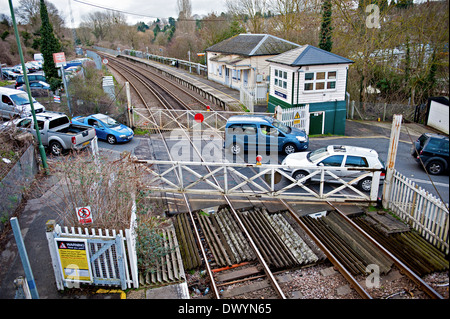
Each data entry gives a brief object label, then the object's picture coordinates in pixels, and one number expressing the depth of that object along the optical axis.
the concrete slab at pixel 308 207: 10.64
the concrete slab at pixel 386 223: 9.22
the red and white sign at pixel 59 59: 20.38
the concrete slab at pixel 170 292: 7.19
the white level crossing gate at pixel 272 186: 10.98
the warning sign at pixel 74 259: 6.98
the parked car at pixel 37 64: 46.60
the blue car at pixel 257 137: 15.66
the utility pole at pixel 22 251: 5.23
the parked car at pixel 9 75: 39.92
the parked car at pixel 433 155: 12.19
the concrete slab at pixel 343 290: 7.32
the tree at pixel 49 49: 27.30
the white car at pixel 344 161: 12.01
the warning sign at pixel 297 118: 18.90
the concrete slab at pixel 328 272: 7.97
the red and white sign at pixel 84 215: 7.14
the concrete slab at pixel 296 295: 7.30
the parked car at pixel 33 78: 32.17
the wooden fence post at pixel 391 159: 9.77
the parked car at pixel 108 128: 18.00
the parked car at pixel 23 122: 16.31
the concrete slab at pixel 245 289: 7.45
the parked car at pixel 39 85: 31.81
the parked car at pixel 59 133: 15.93
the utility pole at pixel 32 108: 11.52
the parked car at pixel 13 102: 20.17
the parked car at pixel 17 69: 41.48
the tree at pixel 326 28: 25.75
